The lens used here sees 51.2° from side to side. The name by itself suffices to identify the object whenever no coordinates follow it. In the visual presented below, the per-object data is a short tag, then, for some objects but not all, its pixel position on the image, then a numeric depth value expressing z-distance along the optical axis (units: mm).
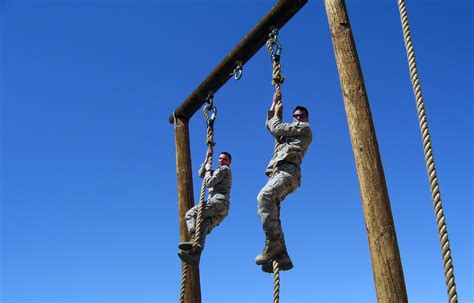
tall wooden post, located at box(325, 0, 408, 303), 3010
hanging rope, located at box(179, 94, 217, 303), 4875
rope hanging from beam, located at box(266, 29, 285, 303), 3745
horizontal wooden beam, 4770
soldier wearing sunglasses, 4043
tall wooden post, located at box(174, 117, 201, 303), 5242
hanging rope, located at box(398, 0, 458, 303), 2613
